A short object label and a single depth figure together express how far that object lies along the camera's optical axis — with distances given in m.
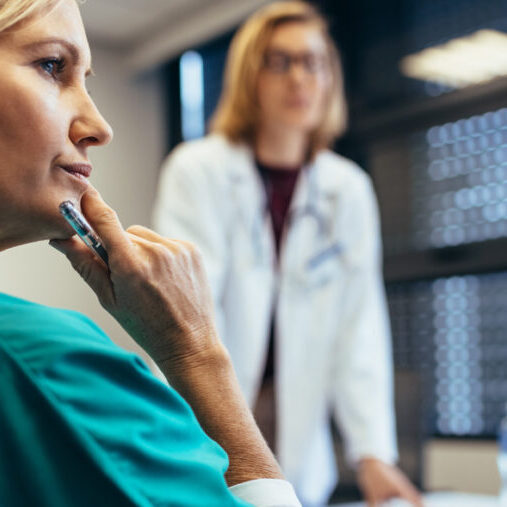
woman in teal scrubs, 0.47
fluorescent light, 2.96
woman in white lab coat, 1.87
